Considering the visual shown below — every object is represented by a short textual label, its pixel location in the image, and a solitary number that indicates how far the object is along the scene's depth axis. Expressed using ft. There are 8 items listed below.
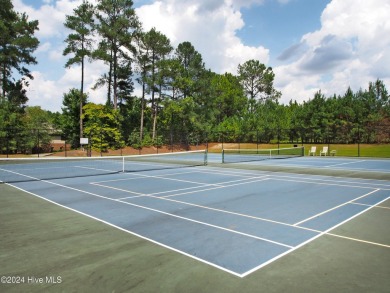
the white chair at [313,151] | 124.06
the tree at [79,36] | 147.23
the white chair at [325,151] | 123.12
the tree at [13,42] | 148.05
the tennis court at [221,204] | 20.90
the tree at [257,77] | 285.84
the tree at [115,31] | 154.92
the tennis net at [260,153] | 100.42
